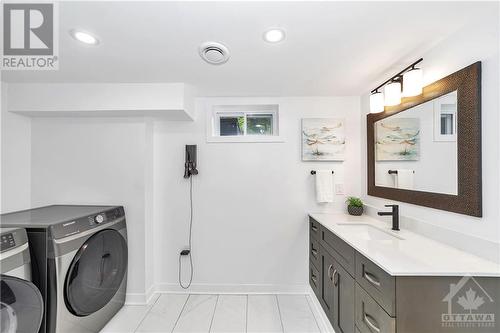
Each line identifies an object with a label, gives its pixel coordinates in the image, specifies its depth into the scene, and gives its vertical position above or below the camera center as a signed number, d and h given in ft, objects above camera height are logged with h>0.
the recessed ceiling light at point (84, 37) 4.60 +2.68
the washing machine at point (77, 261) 5.07 -2.38
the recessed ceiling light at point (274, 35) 4.53 +2.65
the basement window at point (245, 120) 8.93 +1.80
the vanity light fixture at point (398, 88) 5.44 +2.00
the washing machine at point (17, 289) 4.36 -2.39
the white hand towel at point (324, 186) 8.17 -0.73
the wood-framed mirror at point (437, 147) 4.31 +0.43
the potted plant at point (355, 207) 8.02 -1.45
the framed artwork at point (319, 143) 8.45 +0.83
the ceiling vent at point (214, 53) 5.05 +2.60
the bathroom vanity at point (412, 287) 3.52 -2.00
